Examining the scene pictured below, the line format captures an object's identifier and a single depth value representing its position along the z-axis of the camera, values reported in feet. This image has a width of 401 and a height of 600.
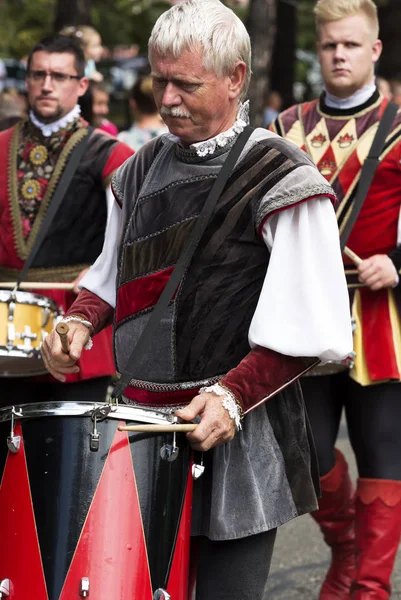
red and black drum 15.60
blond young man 25.67
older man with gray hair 16.68
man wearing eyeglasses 28.75
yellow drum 25.62
